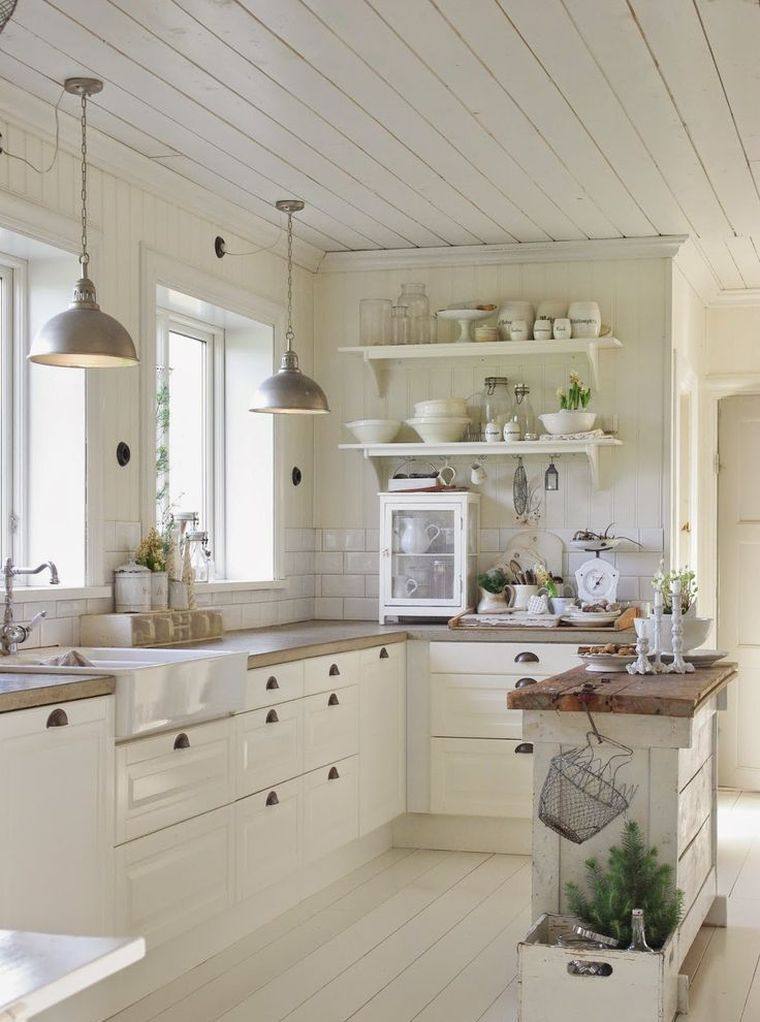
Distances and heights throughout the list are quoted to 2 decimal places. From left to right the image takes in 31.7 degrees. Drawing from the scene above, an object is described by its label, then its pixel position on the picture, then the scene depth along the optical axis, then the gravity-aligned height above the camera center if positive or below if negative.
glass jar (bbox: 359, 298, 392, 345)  6.14 +1.00
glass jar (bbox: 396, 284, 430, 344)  6.10 +1.03
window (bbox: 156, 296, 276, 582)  5.70 +0.41
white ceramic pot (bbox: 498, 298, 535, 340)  5.92 +1.01
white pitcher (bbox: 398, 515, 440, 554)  5.92 +0.03
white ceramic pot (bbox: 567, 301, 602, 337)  5.80 +0.96
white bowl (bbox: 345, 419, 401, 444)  6.06 +0.50
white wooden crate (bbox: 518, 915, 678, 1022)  3.13 -1.05
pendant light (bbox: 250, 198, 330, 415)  4.88 +0.54
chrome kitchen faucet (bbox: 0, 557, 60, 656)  3.82 -0.25
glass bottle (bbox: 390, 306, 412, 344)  6.11 +0.98
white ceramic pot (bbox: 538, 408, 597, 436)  5.74 +0.51
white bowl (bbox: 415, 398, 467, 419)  5.93 +0.59
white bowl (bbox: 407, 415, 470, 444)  5.94 +0.50
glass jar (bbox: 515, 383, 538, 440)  6.00 +0.58
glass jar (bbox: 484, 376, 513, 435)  6.00 +0.63
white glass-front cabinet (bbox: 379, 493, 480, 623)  5.85 -0.06
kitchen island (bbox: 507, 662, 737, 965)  3.36 -0.52
